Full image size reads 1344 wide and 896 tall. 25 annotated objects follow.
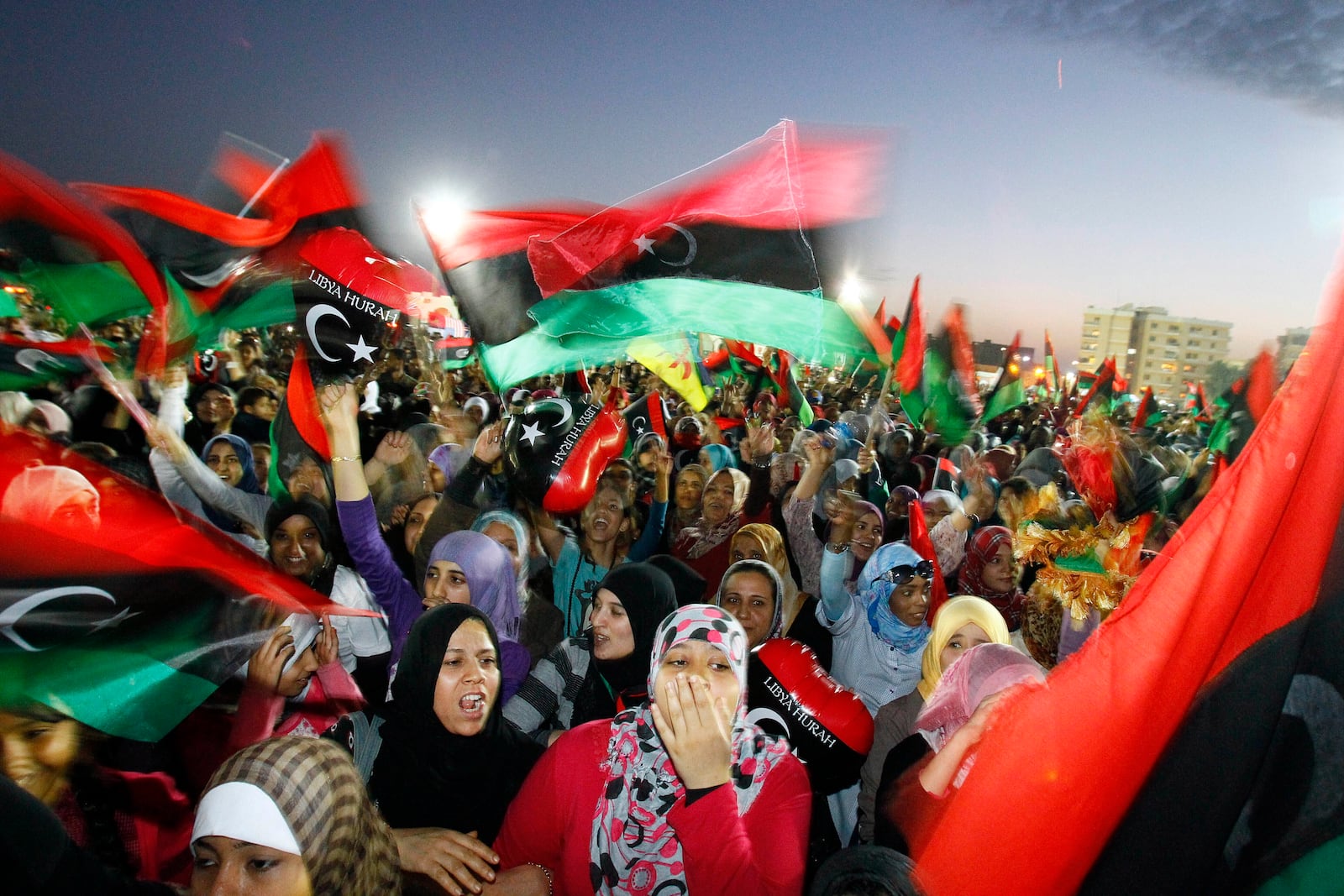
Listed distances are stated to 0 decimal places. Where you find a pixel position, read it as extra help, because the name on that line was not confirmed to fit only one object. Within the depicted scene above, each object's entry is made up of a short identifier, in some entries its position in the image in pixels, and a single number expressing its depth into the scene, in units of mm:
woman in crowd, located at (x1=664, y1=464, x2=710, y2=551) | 5652
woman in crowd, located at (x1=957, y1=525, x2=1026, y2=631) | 4277
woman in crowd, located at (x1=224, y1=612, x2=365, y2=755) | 2406
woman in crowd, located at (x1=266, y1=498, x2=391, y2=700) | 3379
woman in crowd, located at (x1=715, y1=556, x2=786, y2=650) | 3516
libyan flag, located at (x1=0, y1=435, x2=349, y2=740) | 1894
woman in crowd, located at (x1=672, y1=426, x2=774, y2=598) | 4961
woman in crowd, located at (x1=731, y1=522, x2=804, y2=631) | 4367
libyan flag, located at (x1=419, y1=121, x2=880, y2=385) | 3430
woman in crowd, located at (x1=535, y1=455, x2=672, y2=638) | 4293
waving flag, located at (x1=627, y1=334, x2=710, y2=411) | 5855
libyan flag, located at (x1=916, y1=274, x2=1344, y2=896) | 1271
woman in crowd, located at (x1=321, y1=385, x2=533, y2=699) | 3377
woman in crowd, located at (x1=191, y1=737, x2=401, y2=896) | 1706
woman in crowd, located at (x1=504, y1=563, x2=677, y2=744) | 3068
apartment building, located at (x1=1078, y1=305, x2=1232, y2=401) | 43844
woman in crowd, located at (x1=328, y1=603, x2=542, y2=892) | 2389
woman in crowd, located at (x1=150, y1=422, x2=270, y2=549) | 4527
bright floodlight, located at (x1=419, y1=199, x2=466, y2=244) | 3867
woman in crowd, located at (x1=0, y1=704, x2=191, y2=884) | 1861
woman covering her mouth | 1787
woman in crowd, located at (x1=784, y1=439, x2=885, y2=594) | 4598
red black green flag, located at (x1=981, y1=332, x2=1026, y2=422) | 8789
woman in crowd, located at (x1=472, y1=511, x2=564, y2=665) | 3873
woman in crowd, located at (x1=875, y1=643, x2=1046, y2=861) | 2088
